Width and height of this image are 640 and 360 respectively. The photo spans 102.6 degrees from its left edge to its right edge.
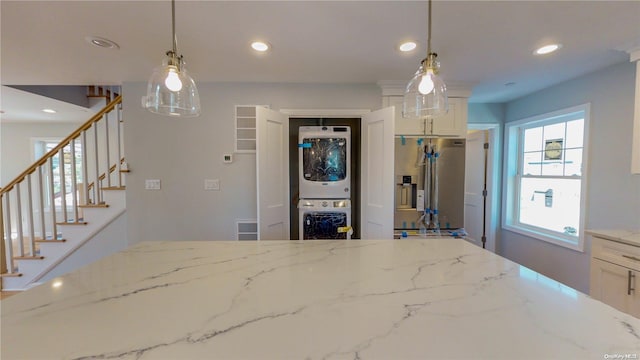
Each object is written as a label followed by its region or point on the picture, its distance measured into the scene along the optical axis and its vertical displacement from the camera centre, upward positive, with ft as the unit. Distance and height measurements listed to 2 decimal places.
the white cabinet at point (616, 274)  5.38 -2.32
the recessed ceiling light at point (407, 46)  6.22 +3.09
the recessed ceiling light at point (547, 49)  6.34 +3.09
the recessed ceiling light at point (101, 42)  5.99 +3.10
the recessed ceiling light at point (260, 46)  6.24 +3.11
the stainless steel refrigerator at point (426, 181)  8.93 -0.37
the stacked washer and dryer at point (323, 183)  9.92 -0.49
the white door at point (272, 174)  8.20 -0.11
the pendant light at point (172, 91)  4.04 +1.33
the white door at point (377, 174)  8.20 -0.12
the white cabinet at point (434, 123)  9.21 +1.71
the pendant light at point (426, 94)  4.24 +1.37
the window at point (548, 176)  8.66 -0.21
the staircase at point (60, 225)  9.36 -2.02
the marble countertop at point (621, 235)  5.51 -1.49
